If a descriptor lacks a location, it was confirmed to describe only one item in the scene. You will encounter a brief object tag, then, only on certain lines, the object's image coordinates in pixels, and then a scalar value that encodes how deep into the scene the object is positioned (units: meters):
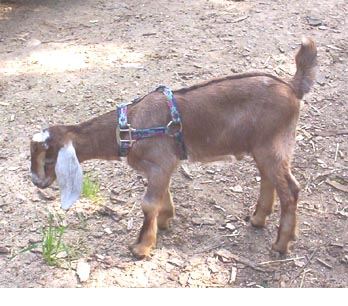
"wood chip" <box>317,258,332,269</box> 3.82
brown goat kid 3.65
